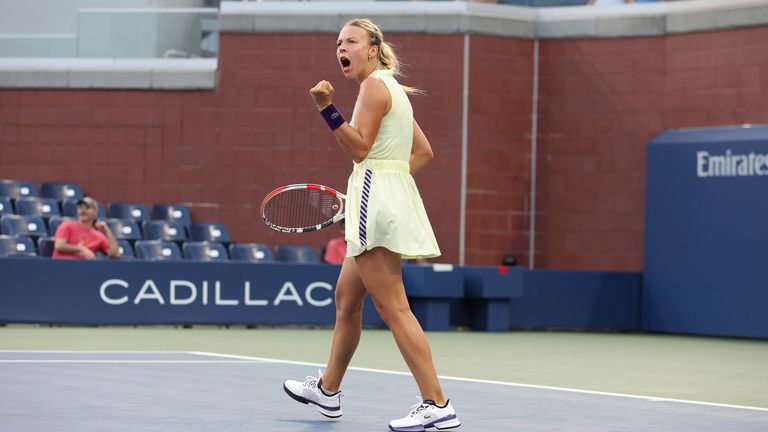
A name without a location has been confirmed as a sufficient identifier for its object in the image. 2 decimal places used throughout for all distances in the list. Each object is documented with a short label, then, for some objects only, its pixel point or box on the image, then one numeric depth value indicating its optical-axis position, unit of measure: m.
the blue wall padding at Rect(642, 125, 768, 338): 17.47
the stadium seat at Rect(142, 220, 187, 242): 19.08
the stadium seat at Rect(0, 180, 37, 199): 18.98
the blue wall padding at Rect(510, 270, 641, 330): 18.11
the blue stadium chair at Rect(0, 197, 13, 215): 18.31
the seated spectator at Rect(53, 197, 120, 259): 16.20
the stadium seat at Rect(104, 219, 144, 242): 18.64
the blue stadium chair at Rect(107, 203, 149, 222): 19.55
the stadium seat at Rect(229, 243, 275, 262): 18.84
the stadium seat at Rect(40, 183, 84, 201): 19.89
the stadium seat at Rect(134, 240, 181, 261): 17.81
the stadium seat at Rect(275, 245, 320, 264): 18.92
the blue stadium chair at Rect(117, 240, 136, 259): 18.23
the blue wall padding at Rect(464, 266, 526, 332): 17.30
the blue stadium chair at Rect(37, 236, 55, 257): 16.84
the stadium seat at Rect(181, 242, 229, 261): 18.45
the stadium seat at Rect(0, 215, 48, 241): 17.59
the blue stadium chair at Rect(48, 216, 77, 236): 17.98
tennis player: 6.54
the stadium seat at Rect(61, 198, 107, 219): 19.17
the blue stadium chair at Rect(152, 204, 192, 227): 19.86
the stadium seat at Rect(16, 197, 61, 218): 18.52
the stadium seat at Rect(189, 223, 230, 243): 19.59
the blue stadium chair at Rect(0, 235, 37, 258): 16.88
